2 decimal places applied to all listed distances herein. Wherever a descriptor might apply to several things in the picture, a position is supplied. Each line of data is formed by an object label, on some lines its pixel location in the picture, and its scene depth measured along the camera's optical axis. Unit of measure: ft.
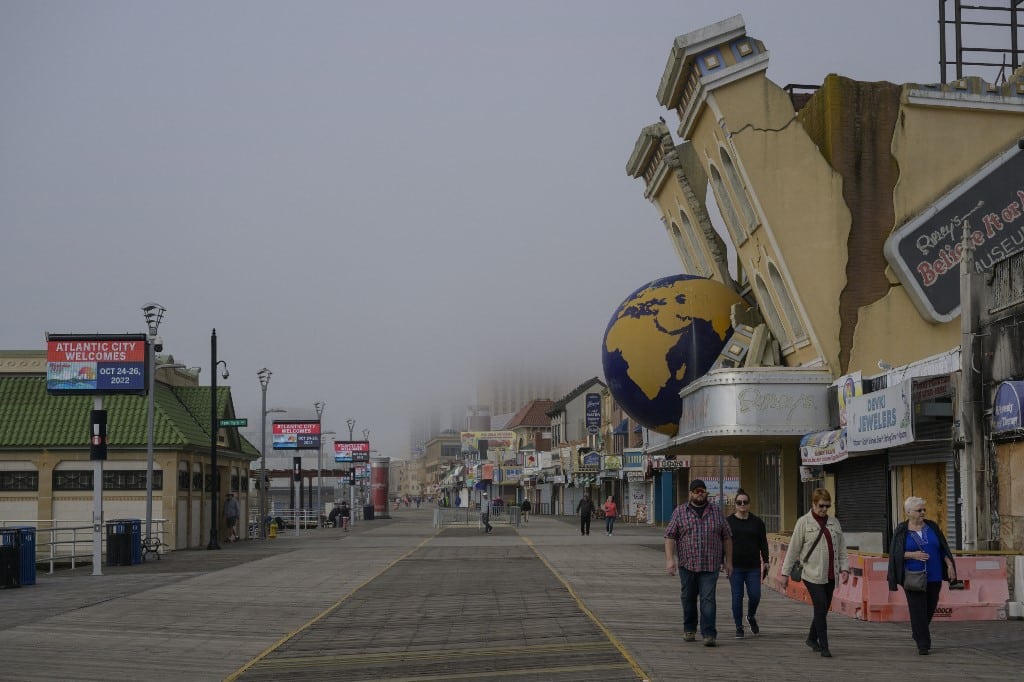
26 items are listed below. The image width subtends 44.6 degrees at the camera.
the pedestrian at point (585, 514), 174.29
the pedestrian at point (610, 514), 172.04
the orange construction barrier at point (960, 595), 54.54
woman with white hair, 41.75
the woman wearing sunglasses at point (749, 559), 48.60
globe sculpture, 106.52
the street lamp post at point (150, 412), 120.64
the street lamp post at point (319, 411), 270.40
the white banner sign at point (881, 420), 68.39
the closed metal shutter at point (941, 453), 68.54
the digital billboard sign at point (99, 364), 114.93
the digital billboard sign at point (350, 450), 339.98
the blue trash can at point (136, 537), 110.11
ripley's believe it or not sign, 85.10
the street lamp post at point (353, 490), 281.97
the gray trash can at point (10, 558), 81.61
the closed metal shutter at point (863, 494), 83.10
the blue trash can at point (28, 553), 83.30
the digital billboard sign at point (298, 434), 250.37
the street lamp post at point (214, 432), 143.11
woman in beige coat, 43.11
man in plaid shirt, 44.34
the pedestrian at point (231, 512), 158.66
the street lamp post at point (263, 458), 177.86
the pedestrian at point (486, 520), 191.42
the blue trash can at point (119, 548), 108.17
